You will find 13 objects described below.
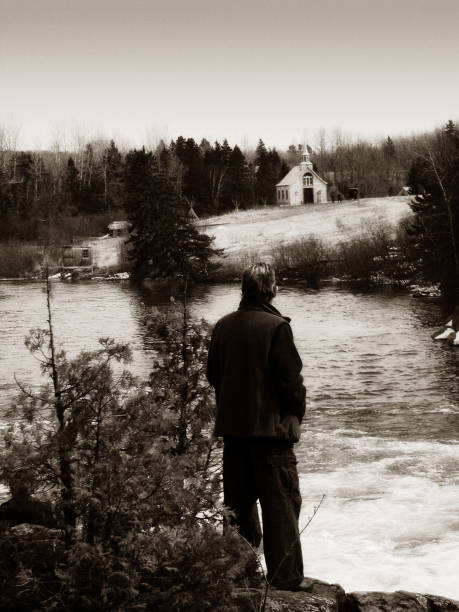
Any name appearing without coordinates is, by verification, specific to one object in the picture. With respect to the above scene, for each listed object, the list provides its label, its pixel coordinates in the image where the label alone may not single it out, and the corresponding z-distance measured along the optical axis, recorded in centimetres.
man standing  560
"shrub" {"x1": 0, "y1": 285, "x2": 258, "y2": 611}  465
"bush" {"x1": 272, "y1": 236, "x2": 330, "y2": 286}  5975
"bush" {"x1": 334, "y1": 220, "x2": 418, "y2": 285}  5425
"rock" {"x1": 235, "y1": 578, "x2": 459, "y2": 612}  538
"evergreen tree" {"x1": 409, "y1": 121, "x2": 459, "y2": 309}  4022
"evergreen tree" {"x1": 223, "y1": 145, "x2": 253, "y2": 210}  11038
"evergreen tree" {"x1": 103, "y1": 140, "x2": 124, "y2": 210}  10694
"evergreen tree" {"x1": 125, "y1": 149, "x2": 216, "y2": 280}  6356
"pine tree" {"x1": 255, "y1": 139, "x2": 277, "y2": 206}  11725
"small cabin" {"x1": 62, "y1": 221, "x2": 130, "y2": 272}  6969
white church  11054
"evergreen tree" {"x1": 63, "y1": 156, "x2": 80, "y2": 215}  10706
